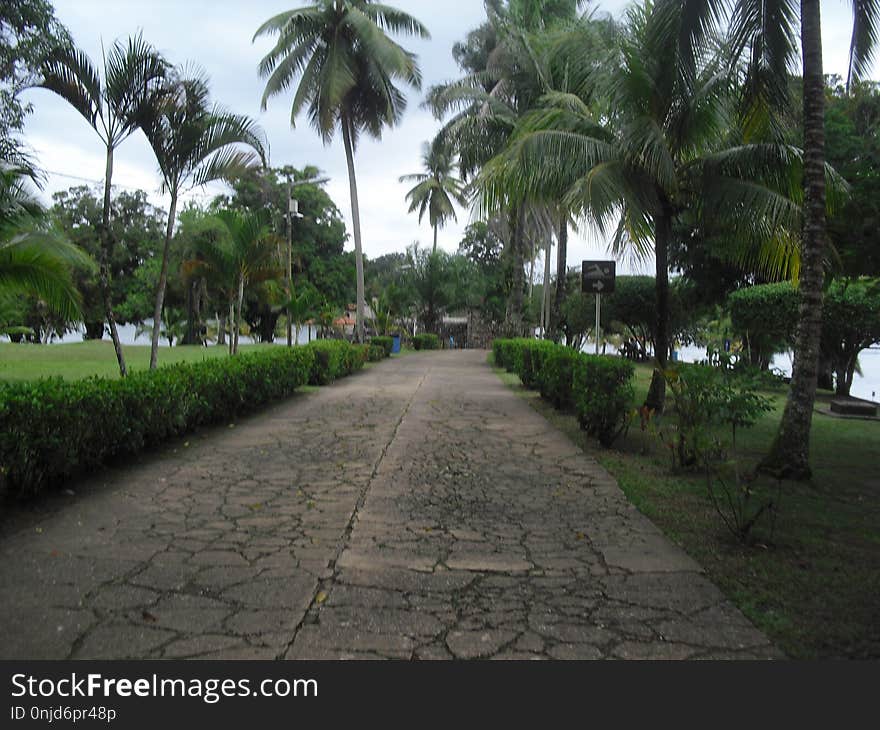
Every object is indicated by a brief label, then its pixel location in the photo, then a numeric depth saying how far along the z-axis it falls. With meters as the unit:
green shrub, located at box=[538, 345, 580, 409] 10.05
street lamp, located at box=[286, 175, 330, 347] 18.52
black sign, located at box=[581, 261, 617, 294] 11.69
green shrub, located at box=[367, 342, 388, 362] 24.10
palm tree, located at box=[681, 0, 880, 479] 5.90
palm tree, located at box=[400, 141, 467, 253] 41.81
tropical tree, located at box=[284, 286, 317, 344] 17.03
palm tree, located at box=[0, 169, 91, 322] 8.34
